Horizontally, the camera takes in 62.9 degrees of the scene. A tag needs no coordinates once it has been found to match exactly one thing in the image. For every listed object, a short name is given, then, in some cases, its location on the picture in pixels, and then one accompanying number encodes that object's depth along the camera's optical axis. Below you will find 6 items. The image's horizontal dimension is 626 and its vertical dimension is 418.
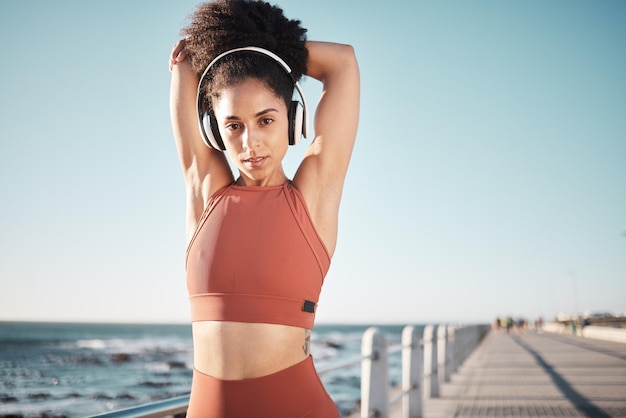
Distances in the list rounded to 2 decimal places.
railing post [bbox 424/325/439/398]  7.98
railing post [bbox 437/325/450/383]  9.54
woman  1.17
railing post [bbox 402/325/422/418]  6.35
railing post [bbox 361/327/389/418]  4.31
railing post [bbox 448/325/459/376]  10.51
